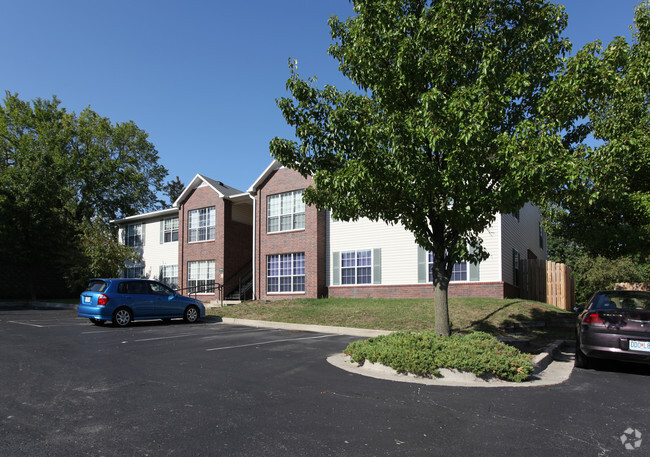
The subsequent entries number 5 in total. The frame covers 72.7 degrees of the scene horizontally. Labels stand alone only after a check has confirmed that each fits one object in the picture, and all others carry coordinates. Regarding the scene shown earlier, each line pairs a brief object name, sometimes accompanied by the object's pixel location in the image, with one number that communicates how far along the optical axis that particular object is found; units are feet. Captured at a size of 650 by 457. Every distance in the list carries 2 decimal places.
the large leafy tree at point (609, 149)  24.64
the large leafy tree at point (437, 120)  24.35
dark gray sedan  24.77
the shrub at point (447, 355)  23.32
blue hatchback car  47.91
